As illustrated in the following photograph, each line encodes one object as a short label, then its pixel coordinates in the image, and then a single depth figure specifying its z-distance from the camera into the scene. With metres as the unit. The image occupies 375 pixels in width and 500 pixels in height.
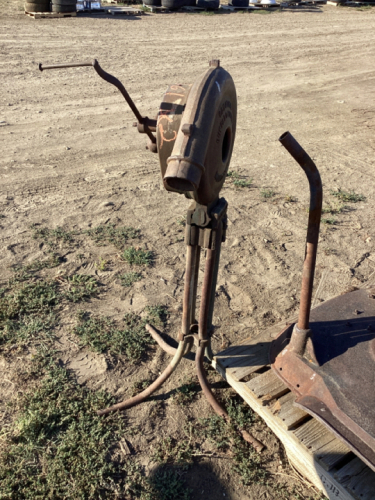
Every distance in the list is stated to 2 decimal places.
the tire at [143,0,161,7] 13.27
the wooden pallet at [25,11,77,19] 11.07
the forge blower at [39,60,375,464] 2.07
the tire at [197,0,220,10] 13.62
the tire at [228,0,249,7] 14.36
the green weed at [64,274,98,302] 3.60
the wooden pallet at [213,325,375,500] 2.29
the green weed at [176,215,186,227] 4.53
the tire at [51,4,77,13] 11.24
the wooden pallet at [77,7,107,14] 11.79
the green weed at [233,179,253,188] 5.23
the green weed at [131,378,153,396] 2.95
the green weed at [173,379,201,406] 2.91
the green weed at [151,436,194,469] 2.58
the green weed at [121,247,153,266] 4.00
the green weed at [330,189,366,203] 5.11
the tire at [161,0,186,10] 13.13
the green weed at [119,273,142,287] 3.78
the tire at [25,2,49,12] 11.27
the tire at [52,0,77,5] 11.25
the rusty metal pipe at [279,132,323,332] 2.10
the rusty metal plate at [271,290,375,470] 2.27
